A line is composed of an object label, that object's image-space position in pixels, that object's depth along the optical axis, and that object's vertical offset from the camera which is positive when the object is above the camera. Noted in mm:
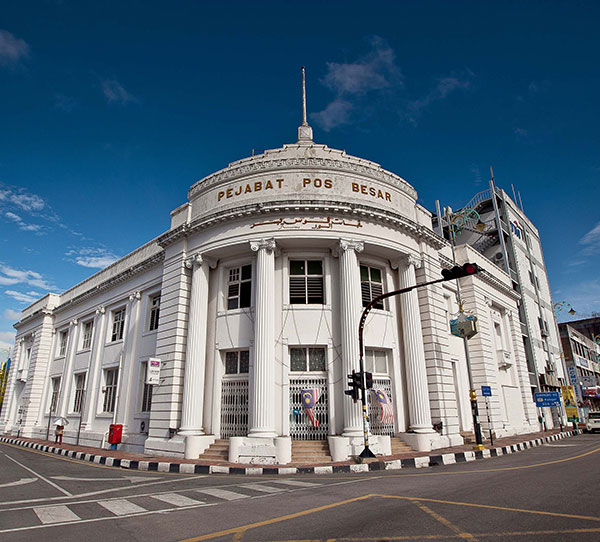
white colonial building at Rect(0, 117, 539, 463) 16344 +4164
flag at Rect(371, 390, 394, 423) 16856 +430
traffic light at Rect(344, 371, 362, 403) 13977 +1052
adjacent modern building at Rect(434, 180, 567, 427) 36656 +12492
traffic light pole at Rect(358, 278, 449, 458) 13914 +681
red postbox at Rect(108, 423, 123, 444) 19688 -485
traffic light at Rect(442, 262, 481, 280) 10305 +3479
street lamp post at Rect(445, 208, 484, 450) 16994 +227
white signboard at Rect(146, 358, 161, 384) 17500 +2005
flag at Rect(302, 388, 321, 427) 16078 +632
